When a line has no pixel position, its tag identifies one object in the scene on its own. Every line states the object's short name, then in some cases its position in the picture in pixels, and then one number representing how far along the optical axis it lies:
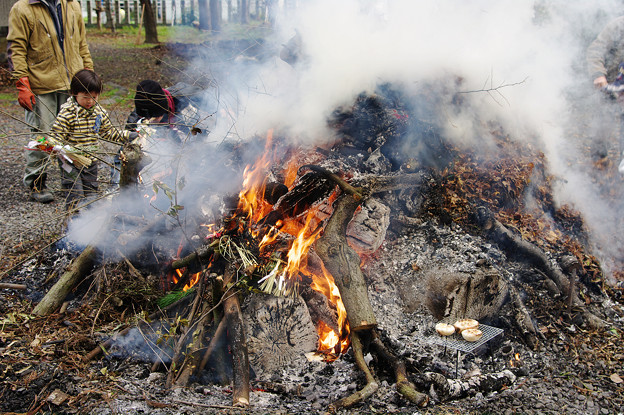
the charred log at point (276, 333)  3.45
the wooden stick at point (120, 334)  3.26
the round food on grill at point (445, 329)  3.39
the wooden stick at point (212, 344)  3.33
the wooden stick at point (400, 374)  3.00
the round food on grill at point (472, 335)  3.27
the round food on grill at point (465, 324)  3.37
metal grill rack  3.20
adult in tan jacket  5.22
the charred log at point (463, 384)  3.13
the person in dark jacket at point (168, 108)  5.08
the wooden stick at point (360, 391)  2.97
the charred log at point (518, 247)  4.23
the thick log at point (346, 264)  3.52
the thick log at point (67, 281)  3.69
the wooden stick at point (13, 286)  3.85
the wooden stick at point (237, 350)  3.02
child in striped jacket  4.52
